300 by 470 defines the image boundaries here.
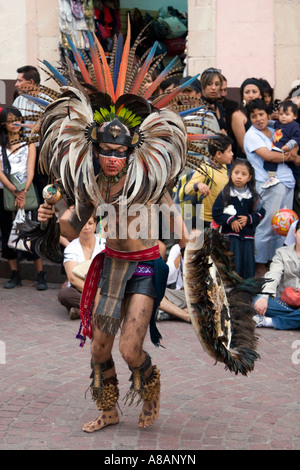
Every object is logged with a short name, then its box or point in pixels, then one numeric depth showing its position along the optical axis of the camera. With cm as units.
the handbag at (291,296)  755
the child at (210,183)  804
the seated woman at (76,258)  782
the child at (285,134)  852
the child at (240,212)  792
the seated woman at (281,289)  750
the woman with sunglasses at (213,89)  877
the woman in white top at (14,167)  874
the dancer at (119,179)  485
